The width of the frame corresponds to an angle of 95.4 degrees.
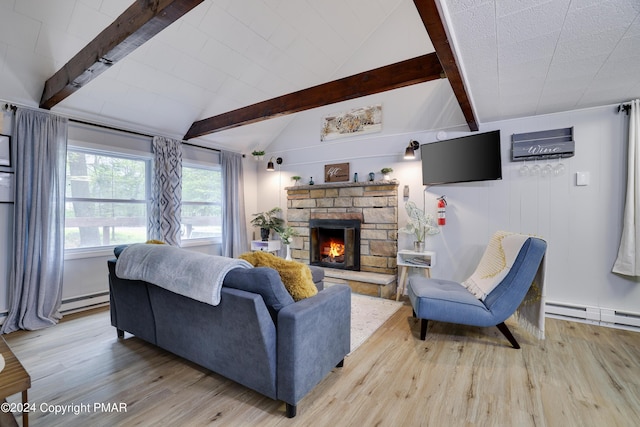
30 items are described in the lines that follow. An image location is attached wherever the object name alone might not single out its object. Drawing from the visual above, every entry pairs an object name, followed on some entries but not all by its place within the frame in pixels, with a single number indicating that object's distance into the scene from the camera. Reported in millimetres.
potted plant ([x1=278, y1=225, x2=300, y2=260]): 4852
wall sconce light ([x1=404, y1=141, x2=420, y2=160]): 3754
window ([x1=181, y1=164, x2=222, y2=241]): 4590
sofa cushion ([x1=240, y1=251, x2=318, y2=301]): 1837
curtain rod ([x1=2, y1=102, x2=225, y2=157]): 2840
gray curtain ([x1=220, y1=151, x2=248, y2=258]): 4910
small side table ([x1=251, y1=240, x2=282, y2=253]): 4941
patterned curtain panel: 3951
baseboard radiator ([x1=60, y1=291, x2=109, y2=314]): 3227
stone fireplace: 4078
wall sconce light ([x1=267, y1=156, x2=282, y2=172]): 5051
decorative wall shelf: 3033
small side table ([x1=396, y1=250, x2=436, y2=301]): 3570
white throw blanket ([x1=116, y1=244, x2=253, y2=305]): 1708
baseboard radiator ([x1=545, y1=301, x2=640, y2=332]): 2801
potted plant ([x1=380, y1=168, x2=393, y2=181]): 4031
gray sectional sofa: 1581
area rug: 2664
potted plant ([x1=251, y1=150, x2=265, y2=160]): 5102
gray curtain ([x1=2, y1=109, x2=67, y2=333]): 2830
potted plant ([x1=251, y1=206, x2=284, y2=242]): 5051
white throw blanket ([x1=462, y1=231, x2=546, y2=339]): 2424
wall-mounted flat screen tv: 3231
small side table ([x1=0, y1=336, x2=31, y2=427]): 1158
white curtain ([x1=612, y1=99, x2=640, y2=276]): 2695
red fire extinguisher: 3684
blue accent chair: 2316
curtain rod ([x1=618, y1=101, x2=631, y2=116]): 2759
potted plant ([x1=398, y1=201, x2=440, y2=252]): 3717
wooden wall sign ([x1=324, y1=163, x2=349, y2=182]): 4473
